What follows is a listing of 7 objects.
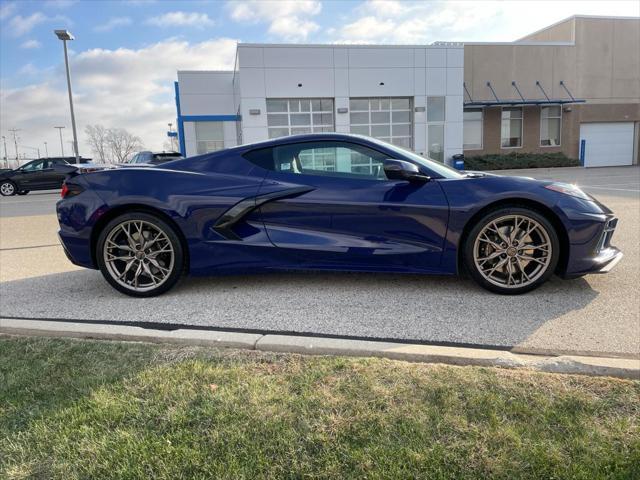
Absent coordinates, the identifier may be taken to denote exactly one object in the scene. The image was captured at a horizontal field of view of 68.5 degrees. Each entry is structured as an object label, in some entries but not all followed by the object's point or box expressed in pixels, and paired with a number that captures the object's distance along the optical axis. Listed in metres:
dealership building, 24.16
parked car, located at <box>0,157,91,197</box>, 21.16
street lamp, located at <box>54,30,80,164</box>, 21.72
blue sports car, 3.87
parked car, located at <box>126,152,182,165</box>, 15.46
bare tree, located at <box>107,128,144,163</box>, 74.94
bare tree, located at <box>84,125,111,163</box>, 74.75
